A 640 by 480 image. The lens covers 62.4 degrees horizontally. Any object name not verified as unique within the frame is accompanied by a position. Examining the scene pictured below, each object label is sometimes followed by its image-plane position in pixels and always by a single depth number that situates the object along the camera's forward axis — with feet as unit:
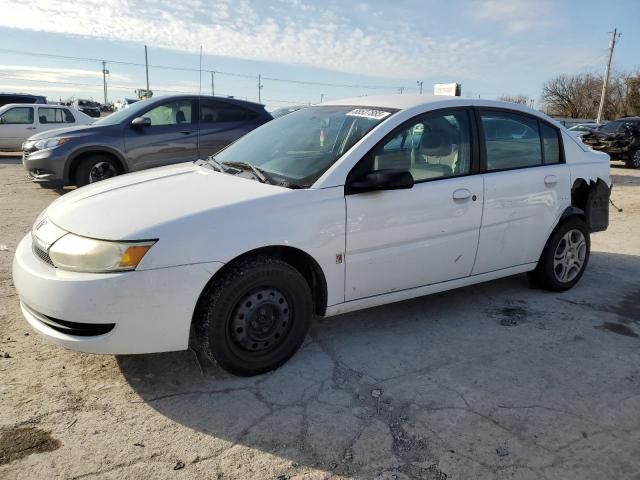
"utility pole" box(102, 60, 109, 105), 216.78
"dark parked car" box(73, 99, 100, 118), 117.91
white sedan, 8.96
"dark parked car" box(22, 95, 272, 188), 26.58
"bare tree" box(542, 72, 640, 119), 172.45
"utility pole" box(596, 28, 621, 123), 133.28
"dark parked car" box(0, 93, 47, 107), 62.39
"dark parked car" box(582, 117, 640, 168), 53.88
